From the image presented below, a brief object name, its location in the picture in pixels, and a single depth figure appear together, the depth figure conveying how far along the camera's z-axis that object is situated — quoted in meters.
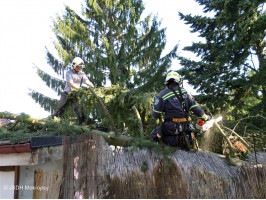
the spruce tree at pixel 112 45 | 13.39
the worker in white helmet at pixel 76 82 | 5.53
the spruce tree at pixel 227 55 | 8.67
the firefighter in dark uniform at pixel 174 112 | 3.83
